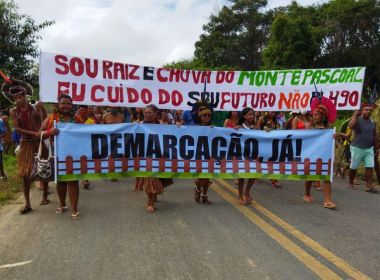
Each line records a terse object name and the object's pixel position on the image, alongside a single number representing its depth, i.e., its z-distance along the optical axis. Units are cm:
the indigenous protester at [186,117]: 920
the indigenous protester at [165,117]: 1110
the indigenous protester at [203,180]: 715
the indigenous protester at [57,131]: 628
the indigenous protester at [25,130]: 666
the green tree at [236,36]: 4666
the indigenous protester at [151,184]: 669
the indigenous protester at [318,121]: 736
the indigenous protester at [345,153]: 1037
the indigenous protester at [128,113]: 1346
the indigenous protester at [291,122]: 949
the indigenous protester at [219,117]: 1321
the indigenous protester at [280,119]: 1548
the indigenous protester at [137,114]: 1248
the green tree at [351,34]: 3684
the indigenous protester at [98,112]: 1145
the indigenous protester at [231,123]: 798
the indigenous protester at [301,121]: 895
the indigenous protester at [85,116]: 868
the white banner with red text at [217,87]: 857
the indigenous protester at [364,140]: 868
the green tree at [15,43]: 1355
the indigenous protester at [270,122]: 890
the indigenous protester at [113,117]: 960
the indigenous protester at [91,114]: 1045
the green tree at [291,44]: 3262
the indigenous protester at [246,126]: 715
